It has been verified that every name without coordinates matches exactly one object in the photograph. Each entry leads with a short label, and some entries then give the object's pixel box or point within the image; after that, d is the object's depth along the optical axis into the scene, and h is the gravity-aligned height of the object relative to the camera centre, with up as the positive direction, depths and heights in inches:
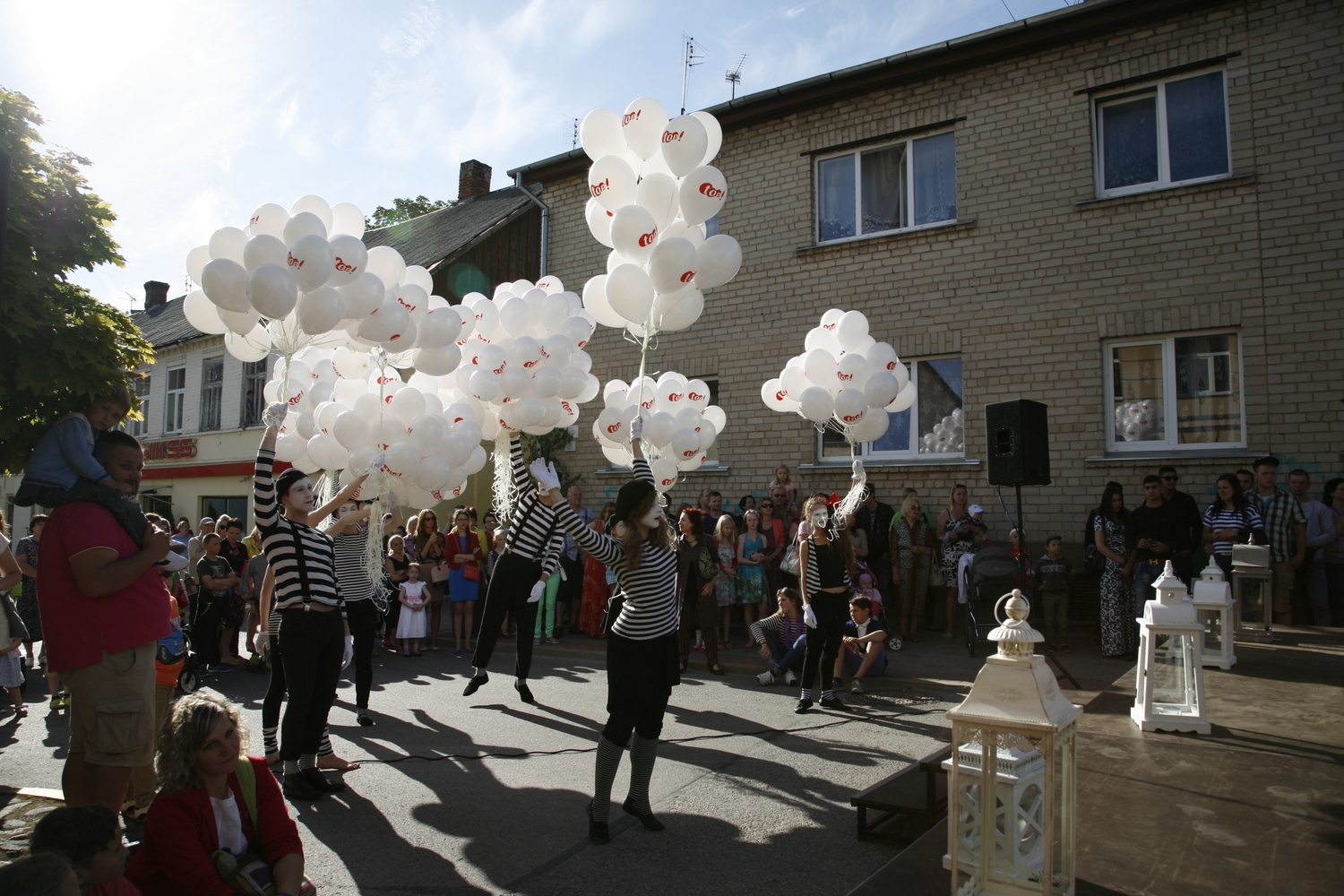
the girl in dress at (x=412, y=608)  426.3 -56.4
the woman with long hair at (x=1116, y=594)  348.8 -36.4
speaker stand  265.0 -58.3
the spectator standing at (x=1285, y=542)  341.1 -13.6
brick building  379.6 +136.3
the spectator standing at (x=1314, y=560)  342.3 -20.9
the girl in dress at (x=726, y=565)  406.6 -30.8
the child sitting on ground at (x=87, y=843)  86.0 -36.1
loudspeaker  278.1 +20.5
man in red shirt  132.6 -23.3
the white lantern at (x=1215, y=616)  225.6 -31.1
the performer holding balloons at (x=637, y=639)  168.7 -28.6
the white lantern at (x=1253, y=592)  287.0 -29.3
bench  155.4 -56.1
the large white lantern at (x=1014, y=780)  102.7 -34.8
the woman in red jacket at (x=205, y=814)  105.7 -42.3
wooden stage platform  108.8 -46.8
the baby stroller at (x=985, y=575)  362.6 -30.6
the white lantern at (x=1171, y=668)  176.2 -34.7
